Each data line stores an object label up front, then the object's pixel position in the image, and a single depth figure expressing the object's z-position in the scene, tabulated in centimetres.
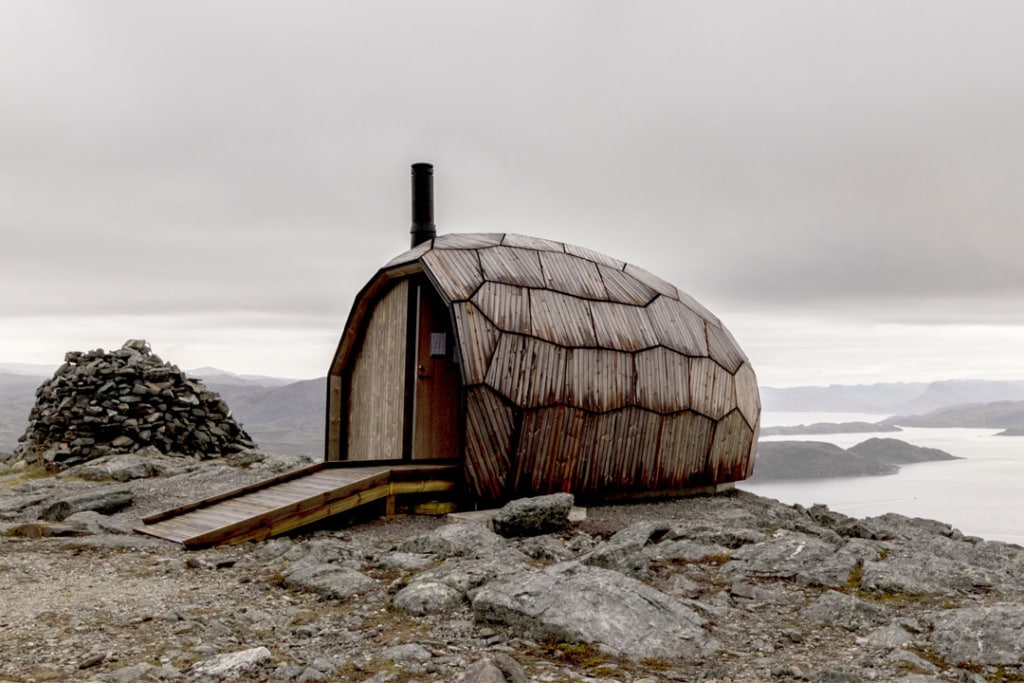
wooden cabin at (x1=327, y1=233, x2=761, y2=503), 1066
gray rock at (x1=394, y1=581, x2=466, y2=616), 607
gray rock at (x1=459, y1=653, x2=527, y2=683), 435
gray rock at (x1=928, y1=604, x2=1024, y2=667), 507
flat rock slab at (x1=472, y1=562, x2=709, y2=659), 521
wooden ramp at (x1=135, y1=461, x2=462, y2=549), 905
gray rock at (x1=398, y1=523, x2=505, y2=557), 788
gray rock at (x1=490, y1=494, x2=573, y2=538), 919
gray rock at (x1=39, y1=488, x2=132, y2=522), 1060
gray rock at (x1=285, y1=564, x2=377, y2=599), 667
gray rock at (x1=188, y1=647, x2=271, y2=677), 470
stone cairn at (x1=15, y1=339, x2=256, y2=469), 1647
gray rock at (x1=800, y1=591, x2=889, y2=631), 580
